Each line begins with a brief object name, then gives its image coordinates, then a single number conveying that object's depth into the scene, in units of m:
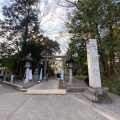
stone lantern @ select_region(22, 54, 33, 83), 14.17
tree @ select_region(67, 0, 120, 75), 8.02
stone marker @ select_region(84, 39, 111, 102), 5.75
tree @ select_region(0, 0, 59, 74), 19.70
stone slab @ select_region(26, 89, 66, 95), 7.75
